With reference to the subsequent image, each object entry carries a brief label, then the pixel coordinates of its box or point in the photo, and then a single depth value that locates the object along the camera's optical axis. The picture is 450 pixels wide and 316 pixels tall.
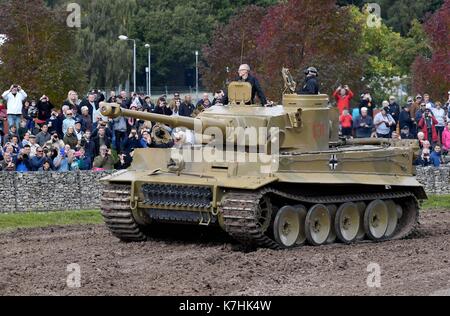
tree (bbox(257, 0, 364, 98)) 36.25
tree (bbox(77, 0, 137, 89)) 67.19
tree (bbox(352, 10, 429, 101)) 61.09
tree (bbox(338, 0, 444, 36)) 71.81
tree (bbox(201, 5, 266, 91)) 43.19
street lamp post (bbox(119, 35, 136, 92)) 66.14
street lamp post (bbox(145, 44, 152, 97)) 72.62
